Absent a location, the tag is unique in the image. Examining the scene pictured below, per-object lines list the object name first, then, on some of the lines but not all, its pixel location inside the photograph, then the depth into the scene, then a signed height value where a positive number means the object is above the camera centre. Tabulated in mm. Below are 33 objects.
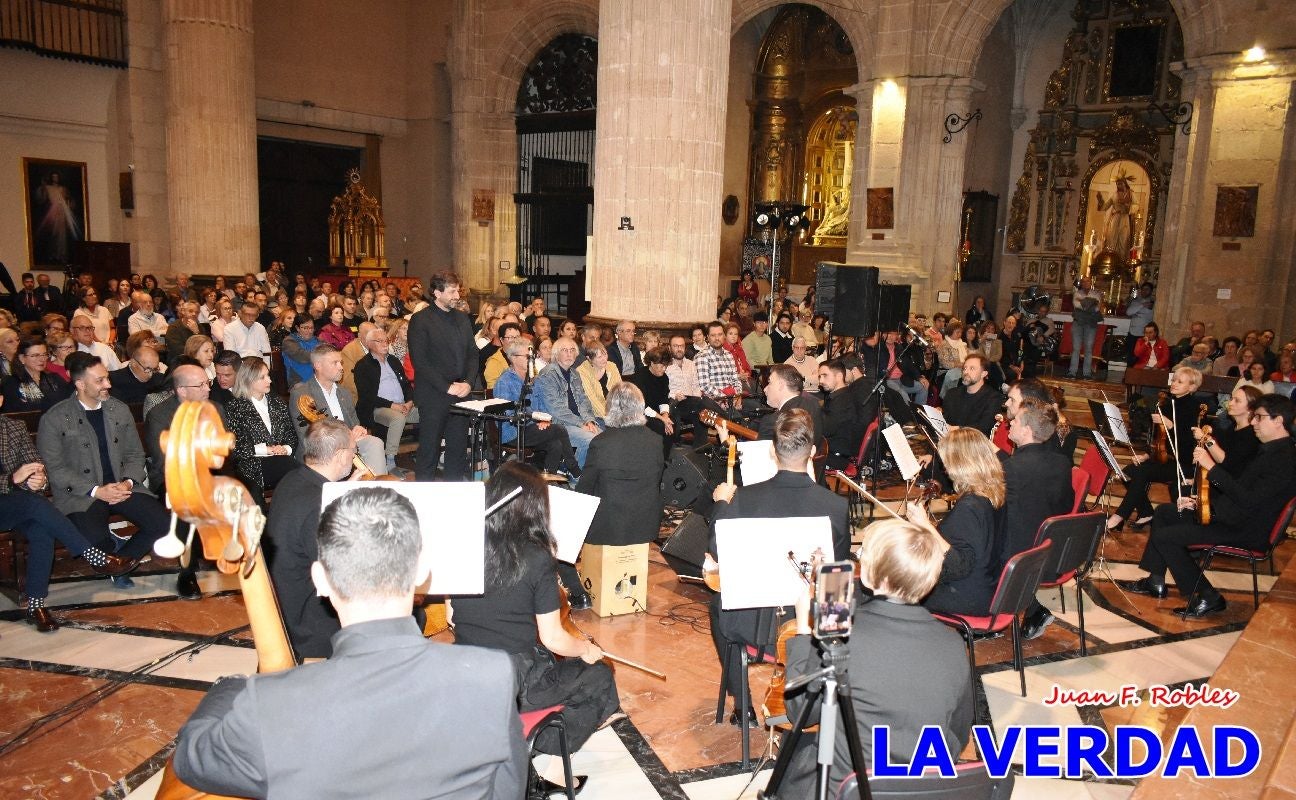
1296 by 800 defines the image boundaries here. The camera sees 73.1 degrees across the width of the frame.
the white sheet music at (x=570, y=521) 3754 -1053
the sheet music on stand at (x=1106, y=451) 5744 -1050
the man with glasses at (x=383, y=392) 7660 -1103
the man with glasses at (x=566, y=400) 7000 -1013
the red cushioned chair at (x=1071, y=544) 4160 -1244
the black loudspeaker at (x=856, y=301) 8781 -174
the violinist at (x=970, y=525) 4000 -1080
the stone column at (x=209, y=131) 14859 +2259
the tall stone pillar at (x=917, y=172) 14258 +1876
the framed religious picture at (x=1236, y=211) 12273 +1206
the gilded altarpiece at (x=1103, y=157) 16703 +2667
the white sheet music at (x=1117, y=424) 6477 -968
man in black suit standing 6535 -737
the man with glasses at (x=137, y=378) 6551 -925
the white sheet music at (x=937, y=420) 6473 -981
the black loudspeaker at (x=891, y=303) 9383 -190
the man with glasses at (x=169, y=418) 5145 -991
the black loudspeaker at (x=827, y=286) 9000 -29
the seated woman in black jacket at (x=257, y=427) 5434 -1025
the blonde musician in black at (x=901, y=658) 2301 -988
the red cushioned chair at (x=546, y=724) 2811 -1457
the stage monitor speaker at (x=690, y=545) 4723 -1435
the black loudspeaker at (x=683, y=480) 6262 -1442
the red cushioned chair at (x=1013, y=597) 3912 -1396
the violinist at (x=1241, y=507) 5117 -1242
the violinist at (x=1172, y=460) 6910 -1329
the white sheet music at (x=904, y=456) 5383 -1045
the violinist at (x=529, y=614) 2990 -1168
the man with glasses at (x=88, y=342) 7703 -745
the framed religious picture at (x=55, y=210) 15477 +851
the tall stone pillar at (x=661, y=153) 8680 +1260
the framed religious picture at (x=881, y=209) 14602 +1277
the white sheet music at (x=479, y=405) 5867 -902
